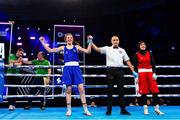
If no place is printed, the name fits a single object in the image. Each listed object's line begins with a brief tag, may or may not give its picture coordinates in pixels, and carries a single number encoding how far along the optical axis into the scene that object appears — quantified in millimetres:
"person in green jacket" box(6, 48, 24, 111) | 6226
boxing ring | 4707
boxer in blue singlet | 4957
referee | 5117
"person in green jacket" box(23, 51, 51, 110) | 6445
